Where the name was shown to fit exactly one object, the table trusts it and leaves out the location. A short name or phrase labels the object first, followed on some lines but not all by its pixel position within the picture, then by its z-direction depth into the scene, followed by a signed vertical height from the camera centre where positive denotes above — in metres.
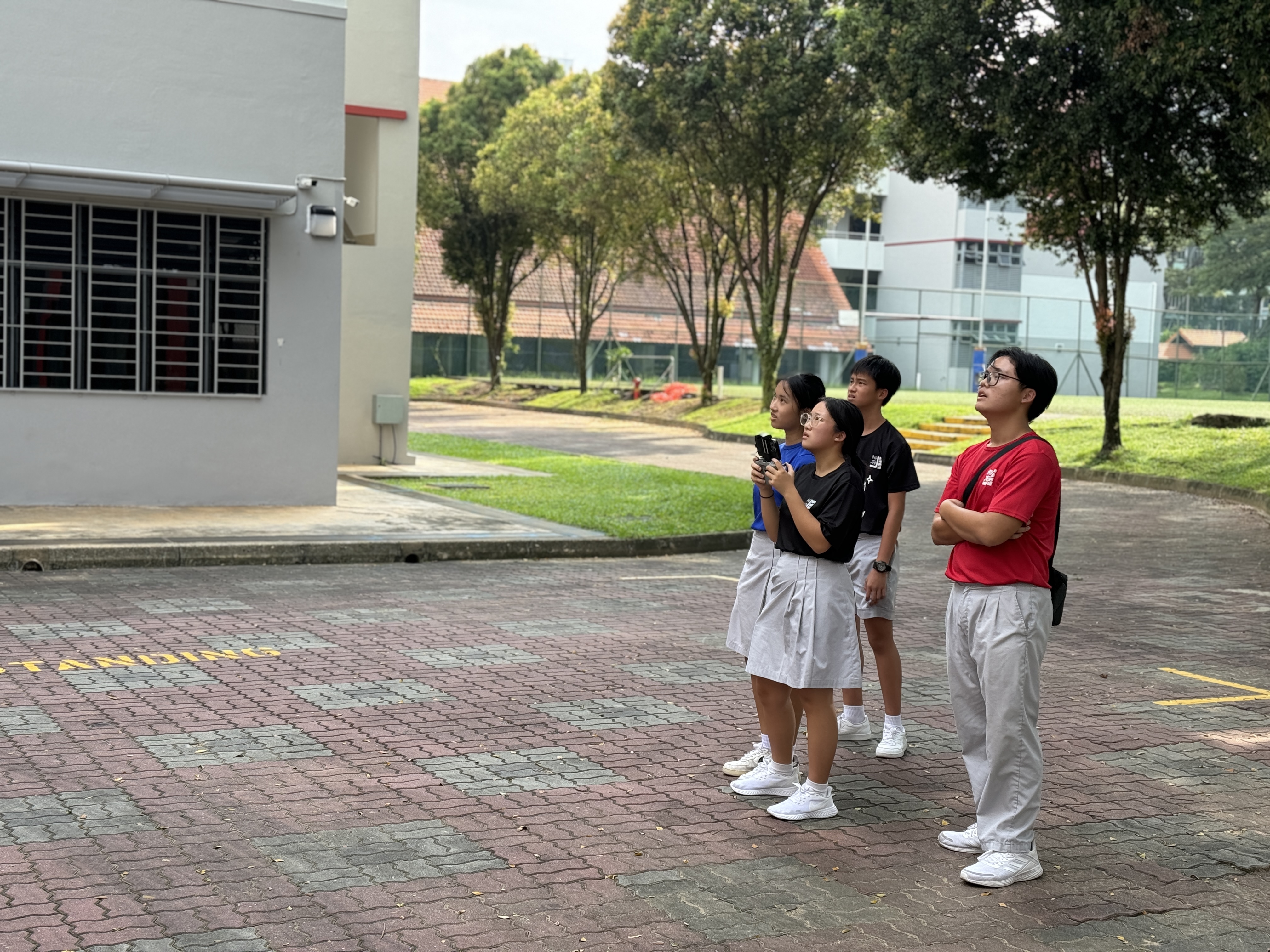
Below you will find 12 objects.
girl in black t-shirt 5.44 -0.85
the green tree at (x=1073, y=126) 21.91 +4.06
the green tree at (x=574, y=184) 40.50 +5.36
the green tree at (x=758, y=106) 32.97 +6.23
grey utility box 21.20 -0.76
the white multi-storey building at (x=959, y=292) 53.81 +3.71
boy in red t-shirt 4.86 -0.73
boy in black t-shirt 6.39 -0.65
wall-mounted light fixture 14.91 +1.39
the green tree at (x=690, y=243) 38.31 +3.64
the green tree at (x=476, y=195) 48.81 +5.60
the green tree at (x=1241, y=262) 59.16 +5.29
